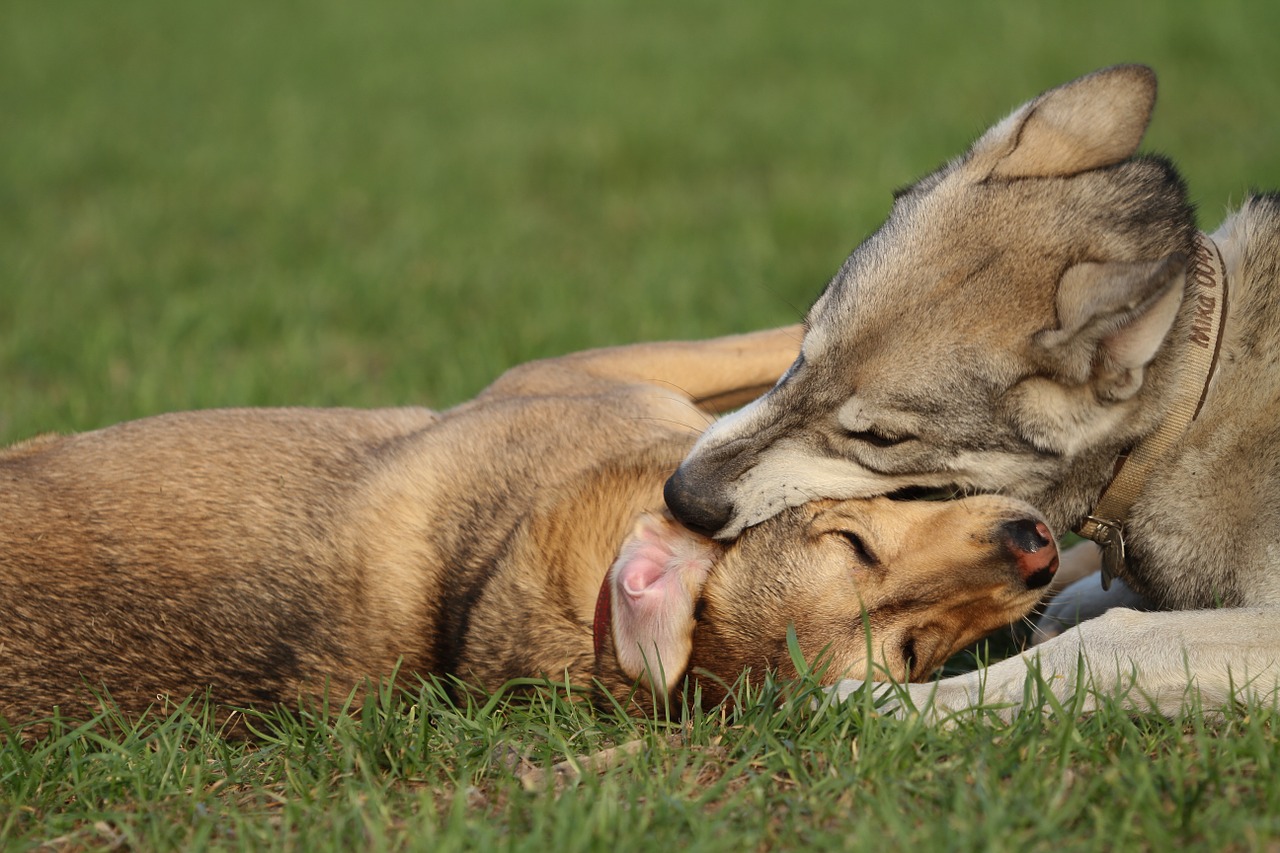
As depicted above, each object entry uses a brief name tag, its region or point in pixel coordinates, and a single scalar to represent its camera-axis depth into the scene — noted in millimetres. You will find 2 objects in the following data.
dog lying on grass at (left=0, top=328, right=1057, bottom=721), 6984
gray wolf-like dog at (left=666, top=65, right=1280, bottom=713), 6609
